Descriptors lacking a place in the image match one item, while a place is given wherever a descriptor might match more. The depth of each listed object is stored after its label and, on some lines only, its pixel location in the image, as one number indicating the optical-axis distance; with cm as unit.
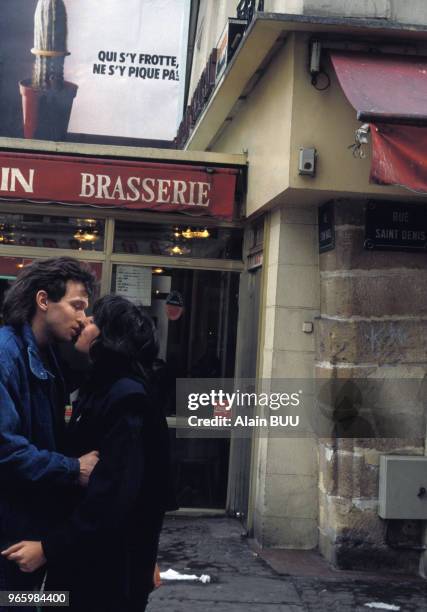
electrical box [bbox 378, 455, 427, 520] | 614
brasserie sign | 730
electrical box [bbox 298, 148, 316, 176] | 604
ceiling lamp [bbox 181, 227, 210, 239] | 782
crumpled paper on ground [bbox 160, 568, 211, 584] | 583
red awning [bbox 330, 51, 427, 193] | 491
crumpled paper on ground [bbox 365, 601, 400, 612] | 539
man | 280
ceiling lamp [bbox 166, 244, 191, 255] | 778
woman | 279
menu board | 769
